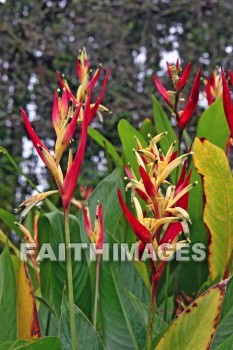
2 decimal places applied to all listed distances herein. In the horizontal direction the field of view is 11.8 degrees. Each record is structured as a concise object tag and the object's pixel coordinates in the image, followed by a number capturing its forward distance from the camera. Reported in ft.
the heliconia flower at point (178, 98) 4.40
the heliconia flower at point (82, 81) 4.38
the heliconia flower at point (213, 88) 5.62
